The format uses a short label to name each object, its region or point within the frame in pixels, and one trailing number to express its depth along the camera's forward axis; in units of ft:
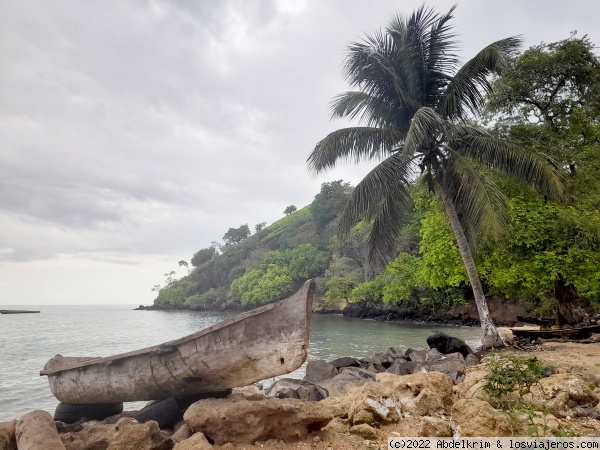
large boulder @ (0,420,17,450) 13.86
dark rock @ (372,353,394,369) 34.99
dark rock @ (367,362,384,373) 33.37
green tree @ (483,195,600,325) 42.27
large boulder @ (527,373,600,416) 14.55
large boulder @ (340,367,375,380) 27.24
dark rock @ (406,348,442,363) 33.70
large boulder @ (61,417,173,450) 13.25
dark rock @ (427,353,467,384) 25.73
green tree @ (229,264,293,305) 195.45
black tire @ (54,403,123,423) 21.48
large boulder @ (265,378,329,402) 22.66
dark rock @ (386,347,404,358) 38.75
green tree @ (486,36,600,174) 49.32
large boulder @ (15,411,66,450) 12.48
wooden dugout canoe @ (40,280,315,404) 15.24
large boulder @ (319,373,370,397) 24.23
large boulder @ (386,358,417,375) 30.17
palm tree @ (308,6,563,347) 38.06
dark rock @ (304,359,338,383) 30.05
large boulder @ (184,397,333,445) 13.66
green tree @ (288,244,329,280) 197.26
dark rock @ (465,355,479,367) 31.65
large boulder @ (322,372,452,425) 14.57
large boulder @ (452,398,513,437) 12.44
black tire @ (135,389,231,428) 18.28
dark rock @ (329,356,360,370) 34.60
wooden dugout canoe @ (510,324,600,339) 41.14
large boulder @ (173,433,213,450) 12.61
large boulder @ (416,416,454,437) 12.91
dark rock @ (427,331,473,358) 36.62
